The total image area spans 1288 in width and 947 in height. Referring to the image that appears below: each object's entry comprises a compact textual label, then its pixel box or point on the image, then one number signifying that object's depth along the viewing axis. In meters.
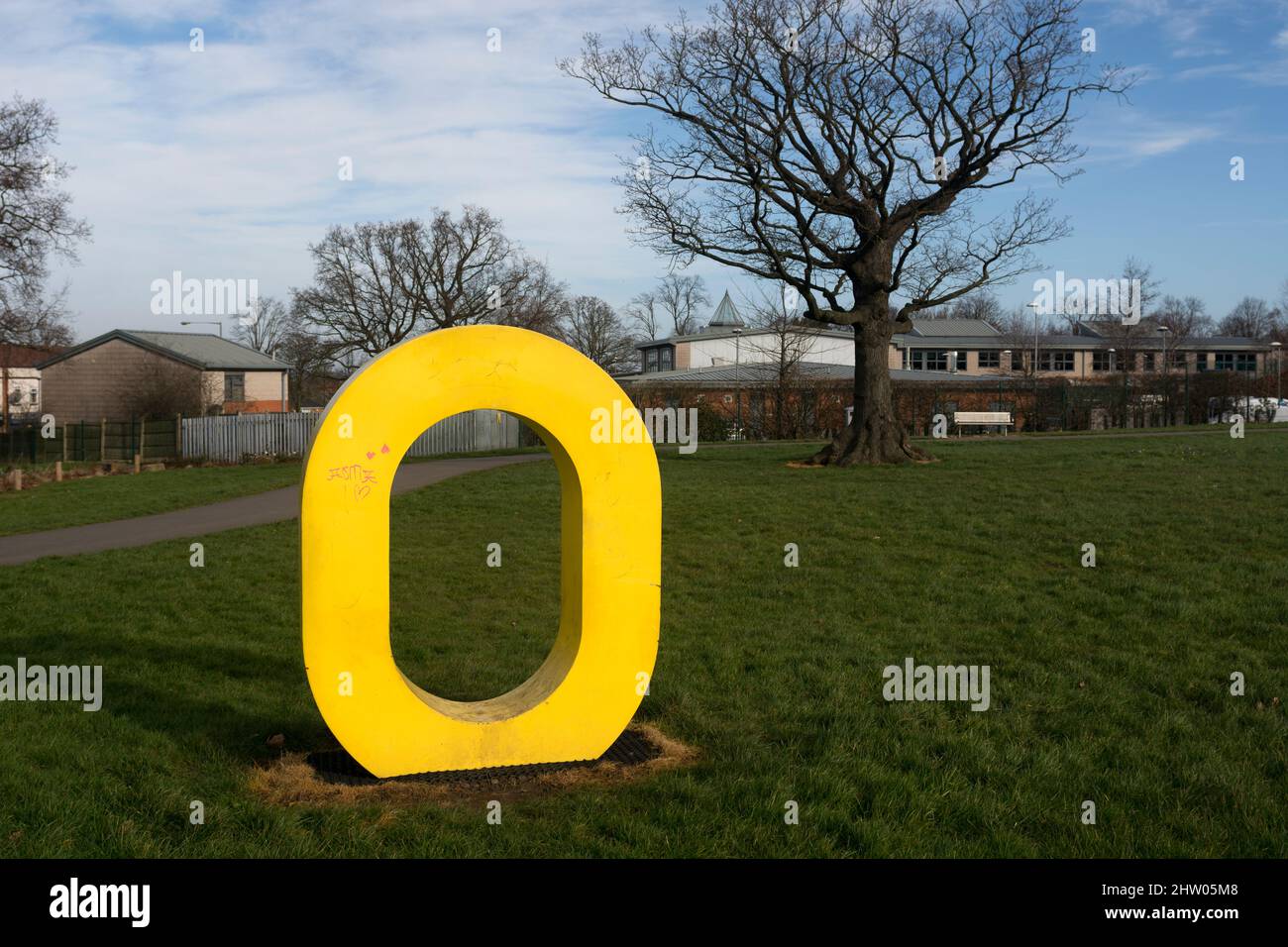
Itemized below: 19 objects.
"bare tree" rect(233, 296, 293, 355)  88.88
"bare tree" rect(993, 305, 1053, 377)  71.19
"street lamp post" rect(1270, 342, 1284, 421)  46.05
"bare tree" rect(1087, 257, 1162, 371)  59.75
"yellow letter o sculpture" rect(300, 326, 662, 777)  5.45
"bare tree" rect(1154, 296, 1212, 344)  80.31
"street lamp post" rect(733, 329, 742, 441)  39.69
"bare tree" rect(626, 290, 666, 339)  93.38
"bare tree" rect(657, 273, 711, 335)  92.94
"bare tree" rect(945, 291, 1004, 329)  102.84
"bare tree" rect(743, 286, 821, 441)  39.09
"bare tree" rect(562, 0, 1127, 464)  21.86
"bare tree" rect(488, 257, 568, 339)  56.44
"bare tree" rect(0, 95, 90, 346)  33.22
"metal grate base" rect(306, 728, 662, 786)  5.62
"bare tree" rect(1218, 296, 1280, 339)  98.25
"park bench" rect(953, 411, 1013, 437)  35.41
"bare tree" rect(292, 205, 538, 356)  54.66
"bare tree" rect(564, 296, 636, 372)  75.40
